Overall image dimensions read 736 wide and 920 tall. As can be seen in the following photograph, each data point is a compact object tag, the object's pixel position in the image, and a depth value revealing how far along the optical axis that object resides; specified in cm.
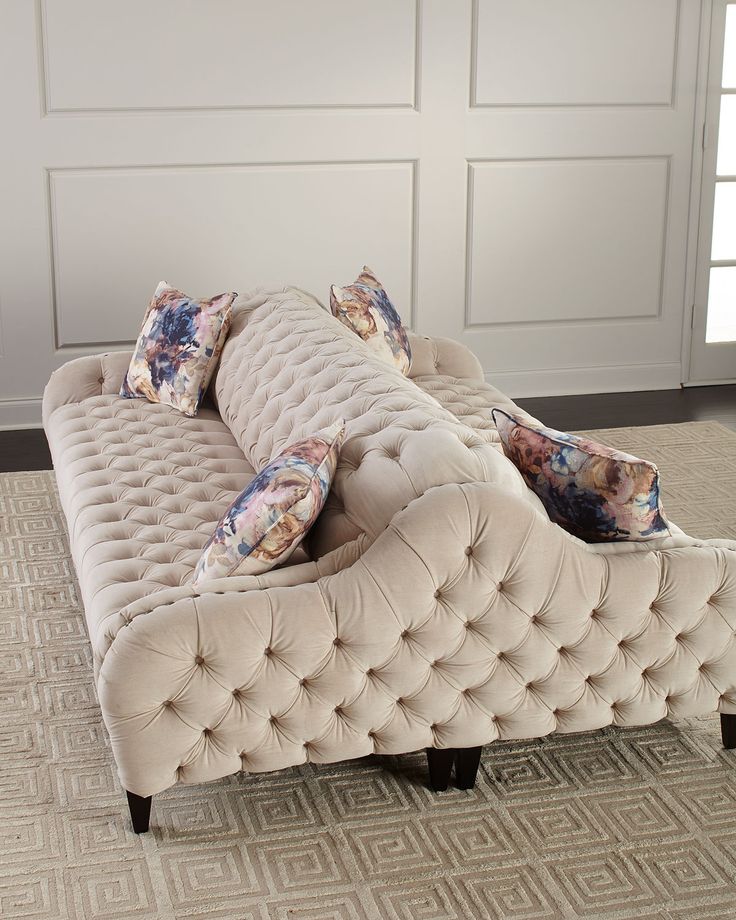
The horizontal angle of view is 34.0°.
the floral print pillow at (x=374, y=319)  401
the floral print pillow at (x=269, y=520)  238
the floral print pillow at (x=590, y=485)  249
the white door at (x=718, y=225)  550
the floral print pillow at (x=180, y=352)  388
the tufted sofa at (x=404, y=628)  231
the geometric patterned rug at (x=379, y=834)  226
